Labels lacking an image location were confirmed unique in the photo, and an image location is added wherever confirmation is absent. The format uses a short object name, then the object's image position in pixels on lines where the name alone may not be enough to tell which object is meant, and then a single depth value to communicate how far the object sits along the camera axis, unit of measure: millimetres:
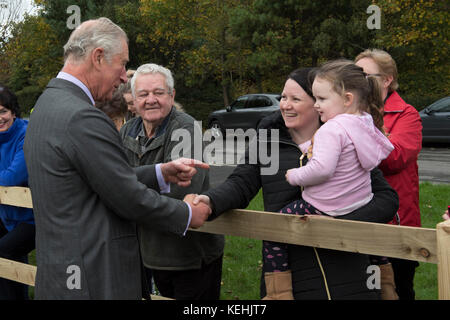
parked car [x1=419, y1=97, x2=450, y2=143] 15492
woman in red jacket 3109
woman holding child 2420
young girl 2350
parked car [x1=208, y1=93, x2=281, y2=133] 20031
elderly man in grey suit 2092
